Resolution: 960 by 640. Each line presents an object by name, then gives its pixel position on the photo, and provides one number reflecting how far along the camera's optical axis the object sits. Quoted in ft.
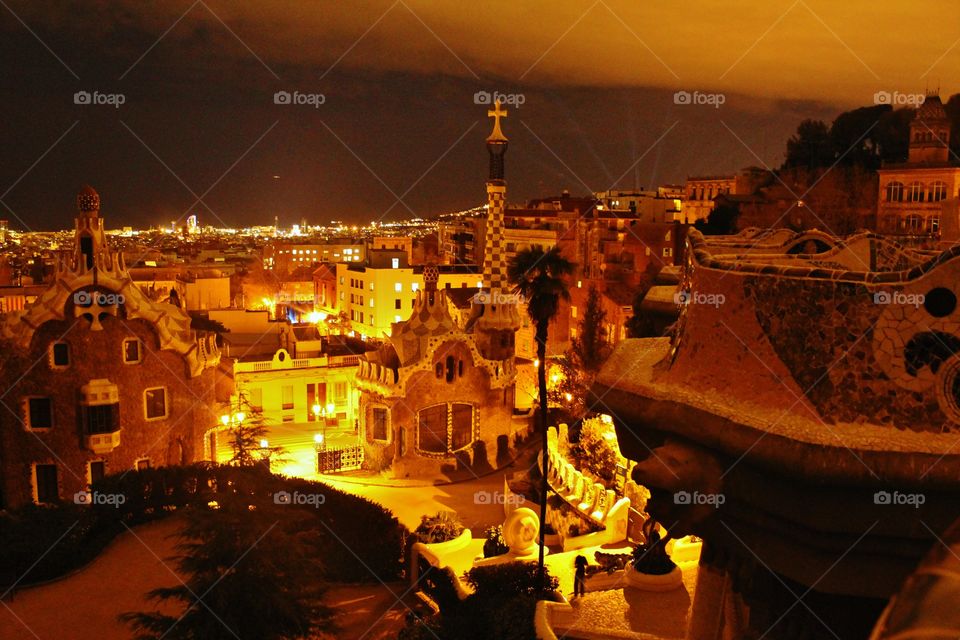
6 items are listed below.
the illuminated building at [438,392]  96.99
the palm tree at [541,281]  68.33
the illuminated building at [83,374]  79.20
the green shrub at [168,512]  63.41
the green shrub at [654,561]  47.67
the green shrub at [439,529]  65.26
